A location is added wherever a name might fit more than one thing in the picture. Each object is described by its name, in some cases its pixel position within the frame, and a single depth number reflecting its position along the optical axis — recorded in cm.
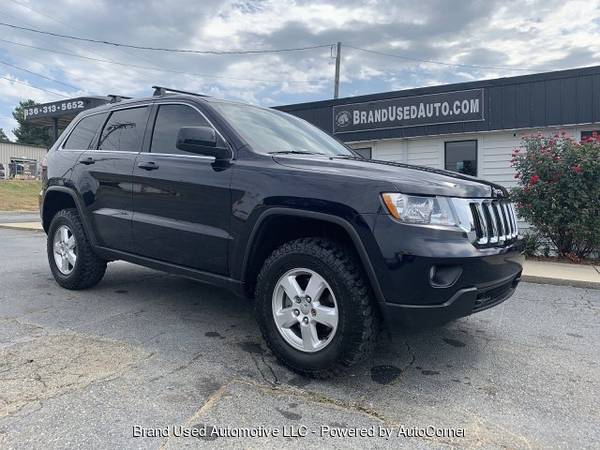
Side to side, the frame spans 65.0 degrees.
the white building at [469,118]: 1104
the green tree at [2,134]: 8425
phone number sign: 1497
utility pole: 2402
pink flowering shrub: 709
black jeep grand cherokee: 265
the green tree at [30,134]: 7125
